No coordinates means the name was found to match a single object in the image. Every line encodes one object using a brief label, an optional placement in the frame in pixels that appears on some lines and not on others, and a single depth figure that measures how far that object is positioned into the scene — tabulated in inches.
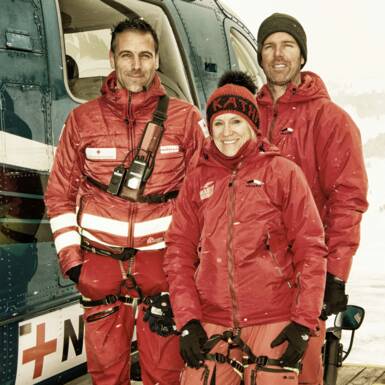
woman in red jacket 100.7
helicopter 121.6
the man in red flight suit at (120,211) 121.6
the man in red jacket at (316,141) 114.3
